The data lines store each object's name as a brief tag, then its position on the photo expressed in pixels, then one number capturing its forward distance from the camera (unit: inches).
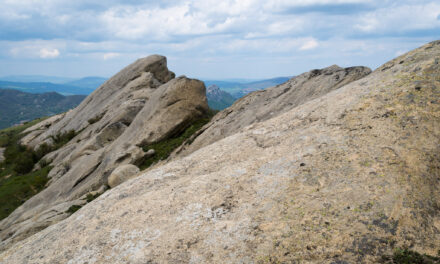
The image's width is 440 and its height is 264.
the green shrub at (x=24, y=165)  2113.7
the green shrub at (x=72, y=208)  936.2
